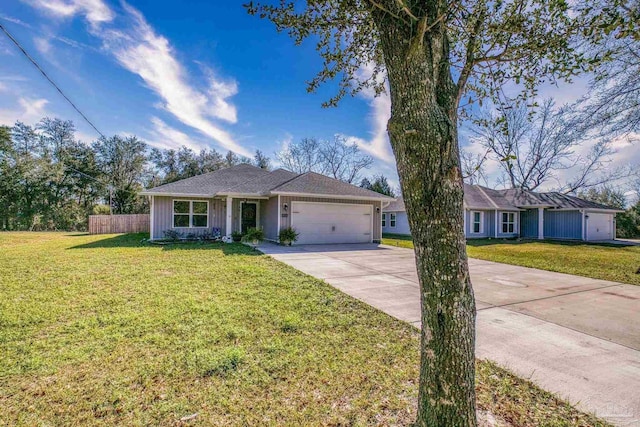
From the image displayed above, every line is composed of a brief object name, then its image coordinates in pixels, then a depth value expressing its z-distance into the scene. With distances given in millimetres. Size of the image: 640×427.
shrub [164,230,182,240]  13836
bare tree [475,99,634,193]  22875
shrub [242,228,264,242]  12992
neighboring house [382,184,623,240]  18781
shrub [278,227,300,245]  12531
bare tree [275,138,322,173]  33531
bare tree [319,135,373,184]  33156
